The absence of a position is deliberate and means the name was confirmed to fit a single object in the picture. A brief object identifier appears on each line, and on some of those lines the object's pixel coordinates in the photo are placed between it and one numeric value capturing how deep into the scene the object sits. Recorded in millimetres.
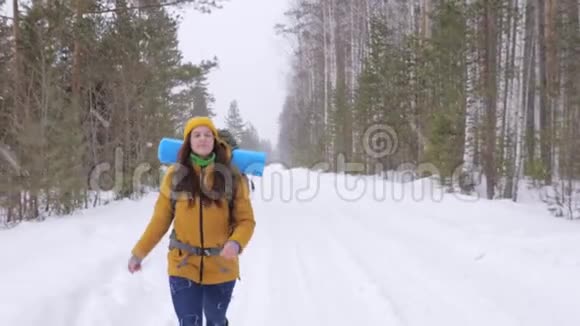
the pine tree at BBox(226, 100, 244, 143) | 79312
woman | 3123
